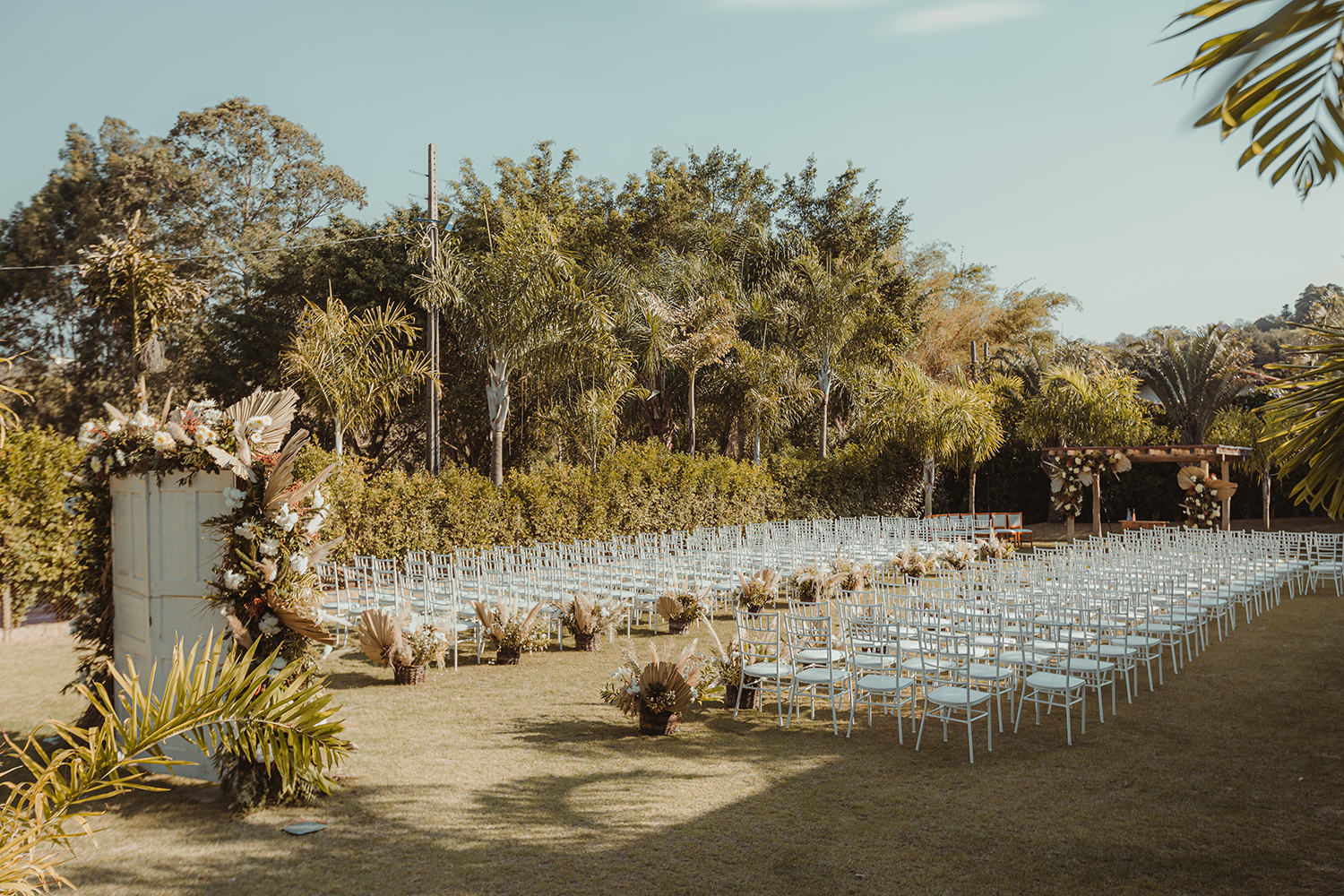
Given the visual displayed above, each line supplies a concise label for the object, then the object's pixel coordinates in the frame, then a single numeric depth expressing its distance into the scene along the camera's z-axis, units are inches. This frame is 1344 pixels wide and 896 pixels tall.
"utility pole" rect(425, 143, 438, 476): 605.6
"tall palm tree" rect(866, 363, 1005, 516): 904.3
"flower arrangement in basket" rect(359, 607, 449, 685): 331.9
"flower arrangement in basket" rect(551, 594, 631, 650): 399.2
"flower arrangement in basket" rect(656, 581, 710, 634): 429.4
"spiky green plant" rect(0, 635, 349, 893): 100.7
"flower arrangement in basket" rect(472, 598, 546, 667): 372.5
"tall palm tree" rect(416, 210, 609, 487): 627.5
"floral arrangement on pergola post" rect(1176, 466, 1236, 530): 798.1
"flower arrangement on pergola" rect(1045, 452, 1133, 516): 826.8
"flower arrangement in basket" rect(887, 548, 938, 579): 585.1
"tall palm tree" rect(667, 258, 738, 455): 860.0
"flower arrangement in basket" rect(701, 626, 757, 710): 301.6
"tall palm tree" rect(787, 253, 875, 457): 947.3
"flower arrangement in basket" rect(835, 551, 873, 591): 494.9
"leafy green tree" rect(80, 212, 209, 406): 450.3
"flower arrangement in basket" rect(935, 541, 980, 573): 605.3
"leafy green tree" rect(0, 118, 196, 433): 1002.1
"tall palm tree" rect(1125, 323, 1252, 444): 1007.6
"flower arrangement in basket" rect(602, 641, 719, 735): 268.5
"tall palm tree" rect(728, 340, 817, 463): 919.0
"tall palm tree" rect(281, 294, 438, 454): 576.7
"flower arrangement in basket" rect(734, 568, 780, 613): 453.1
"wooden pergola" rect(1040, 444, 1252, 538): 729.6
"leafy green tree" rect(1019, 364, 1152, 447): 987.9
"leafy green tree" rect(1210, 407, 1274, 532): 881.5
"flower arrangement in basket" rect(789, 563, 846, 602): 485.1
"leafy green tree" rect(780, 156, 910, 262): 1190.9
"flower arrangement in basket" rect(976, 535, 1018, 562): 682.2
